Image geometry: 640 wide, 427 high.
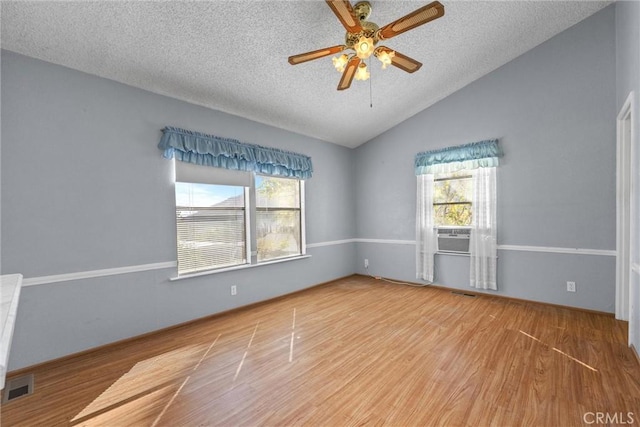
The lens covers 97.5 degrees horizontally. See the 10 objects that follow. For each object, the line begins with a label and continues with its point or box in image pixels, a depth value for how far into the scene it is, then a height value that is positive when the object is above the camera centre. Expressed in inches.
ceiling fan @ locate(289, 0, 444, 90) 75.2 +52.5
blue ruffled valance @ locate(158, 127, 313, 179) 125.5 +29.0
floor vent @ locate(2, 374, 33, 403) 81.3 -53.3
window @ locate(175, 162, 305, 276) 134.0 -4.4
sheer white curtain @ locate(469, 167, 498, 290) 162.9 -14.0
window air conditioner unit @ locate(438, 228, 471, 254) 175.8 -20.7
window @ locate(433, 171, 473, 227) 175.2 +5.5
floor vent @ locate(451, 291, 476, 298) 168.6 -53.1
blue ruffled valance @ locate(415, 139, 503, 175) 161.6 +30.7
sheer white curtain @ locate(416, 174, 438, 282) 186.5 -12.9
